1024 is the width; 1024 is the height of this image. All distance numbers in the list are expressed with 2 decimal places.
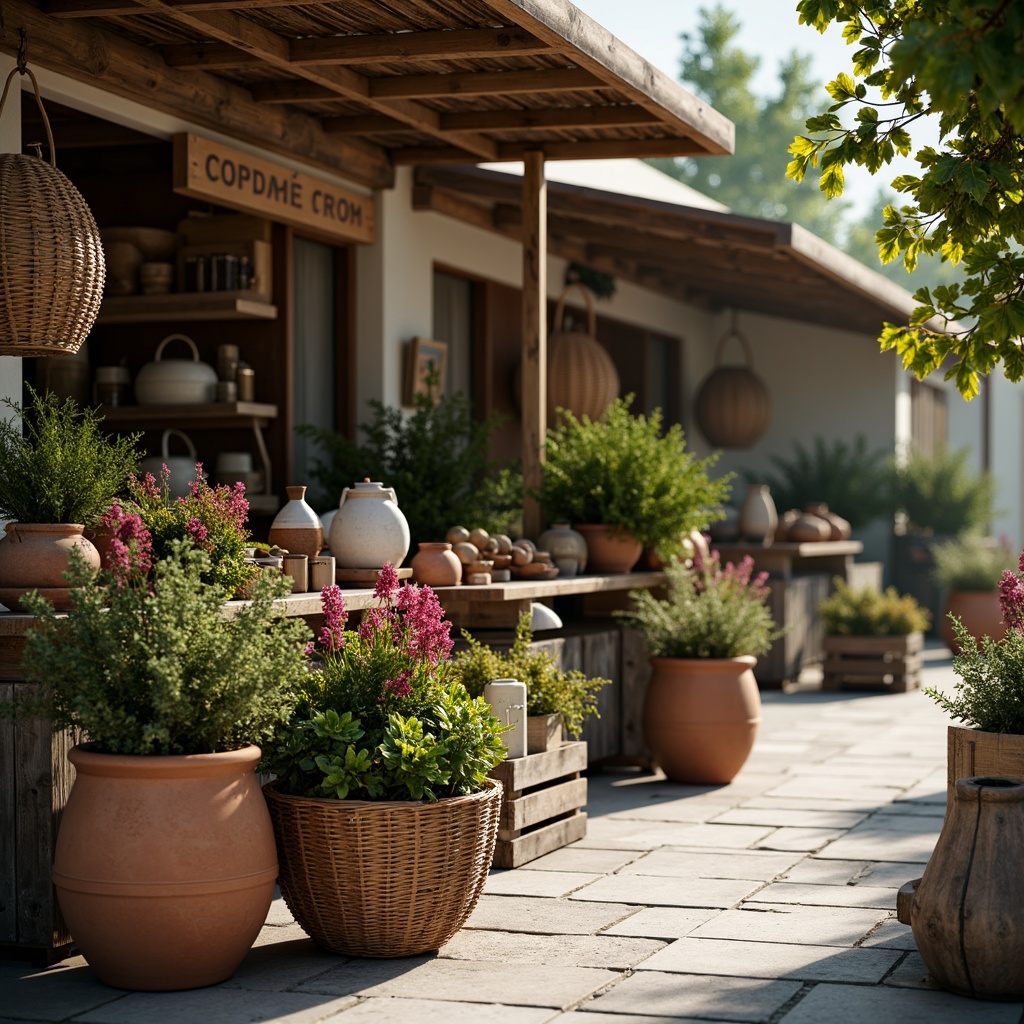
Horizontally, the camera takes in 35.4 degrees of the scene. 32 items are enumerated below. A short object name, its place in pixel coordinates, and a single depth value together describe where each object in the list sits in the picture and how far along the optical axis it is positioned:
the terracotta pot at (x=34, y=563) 4.41
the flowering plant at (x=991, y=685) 4.64
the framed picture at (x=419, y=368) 8.69
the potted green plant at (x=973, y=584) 12.67
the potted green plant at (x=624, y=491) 7.63
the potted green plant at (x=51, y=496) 4.41
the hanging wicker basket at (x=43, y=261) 4.87
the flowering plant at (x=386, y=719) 4.29
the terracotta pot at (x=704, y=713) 7.07
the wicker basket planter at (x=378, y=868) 4.20
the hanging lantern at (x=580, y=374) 10.62
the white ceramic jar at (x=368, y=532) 5.95
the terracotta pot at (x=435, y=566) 6.25
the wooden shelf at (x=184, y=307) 7.50
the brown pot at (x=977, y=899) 3.86
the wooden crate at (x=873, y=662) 11.11
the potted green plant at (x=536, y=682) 5.69
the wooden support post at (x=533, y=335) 7.61
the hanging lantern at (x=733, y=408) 14.22
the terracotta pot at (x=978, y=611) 12.65
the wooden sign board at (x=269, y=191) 6.85
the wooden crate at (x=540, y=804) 5.50
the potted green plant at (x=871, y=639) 11.12
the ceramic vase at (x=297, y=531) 5.68
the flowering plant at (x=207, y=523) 4.83
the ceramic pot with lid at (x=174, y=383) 7.68
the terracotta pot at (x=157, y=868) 3.88
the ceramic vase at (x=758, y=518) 11.34
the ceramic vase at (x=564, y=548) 7.35
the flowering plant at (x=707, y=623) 7.13
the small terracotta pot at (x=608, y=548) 7.65
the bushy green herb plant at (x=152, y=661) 3.94
